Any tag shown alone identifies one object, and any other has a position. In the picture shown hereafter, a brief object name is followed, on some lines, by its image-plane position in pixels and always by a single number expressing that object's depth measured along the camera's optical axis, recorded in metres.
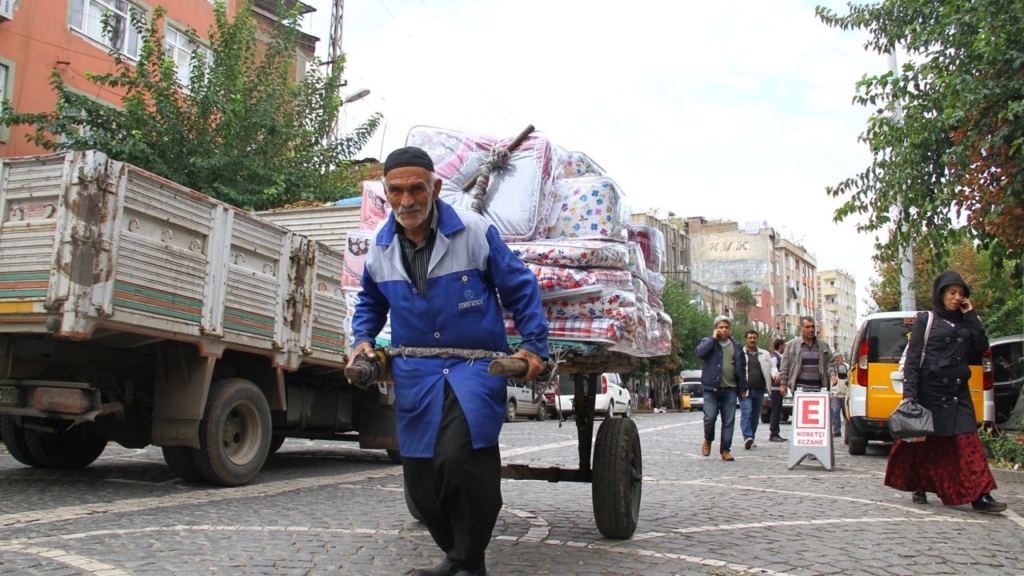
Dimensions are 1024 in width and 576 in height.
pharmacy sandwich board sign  10.42
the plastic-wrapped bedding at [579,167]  5.79
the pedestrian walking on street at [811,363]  12.63
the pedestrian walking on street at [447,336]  3.74
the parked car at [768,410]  23.25
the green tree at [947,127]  9.71
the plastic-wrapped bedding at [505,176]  5.28
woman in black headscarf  6.96
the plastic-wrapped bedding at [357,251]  5.65
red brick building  19.16
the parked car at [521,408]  25.09
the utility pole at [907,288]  17.23
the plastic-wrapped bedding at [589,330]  4.91
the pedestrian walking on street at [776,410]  15.30
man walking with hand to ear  11.52
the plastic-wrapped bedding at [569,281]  4.96
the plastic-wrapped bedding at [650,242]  6.32
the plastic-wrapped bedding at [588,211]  5.32
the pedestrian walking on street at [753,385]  13.17
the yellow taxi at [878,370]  11.64
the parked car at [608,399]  27.52
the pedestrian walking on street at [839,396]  16.20
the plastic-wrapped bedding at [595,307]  5.00
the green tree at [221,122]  18.17
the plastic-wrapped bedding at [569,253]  5.03
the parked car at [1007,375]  12.64
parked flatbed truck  6.77
